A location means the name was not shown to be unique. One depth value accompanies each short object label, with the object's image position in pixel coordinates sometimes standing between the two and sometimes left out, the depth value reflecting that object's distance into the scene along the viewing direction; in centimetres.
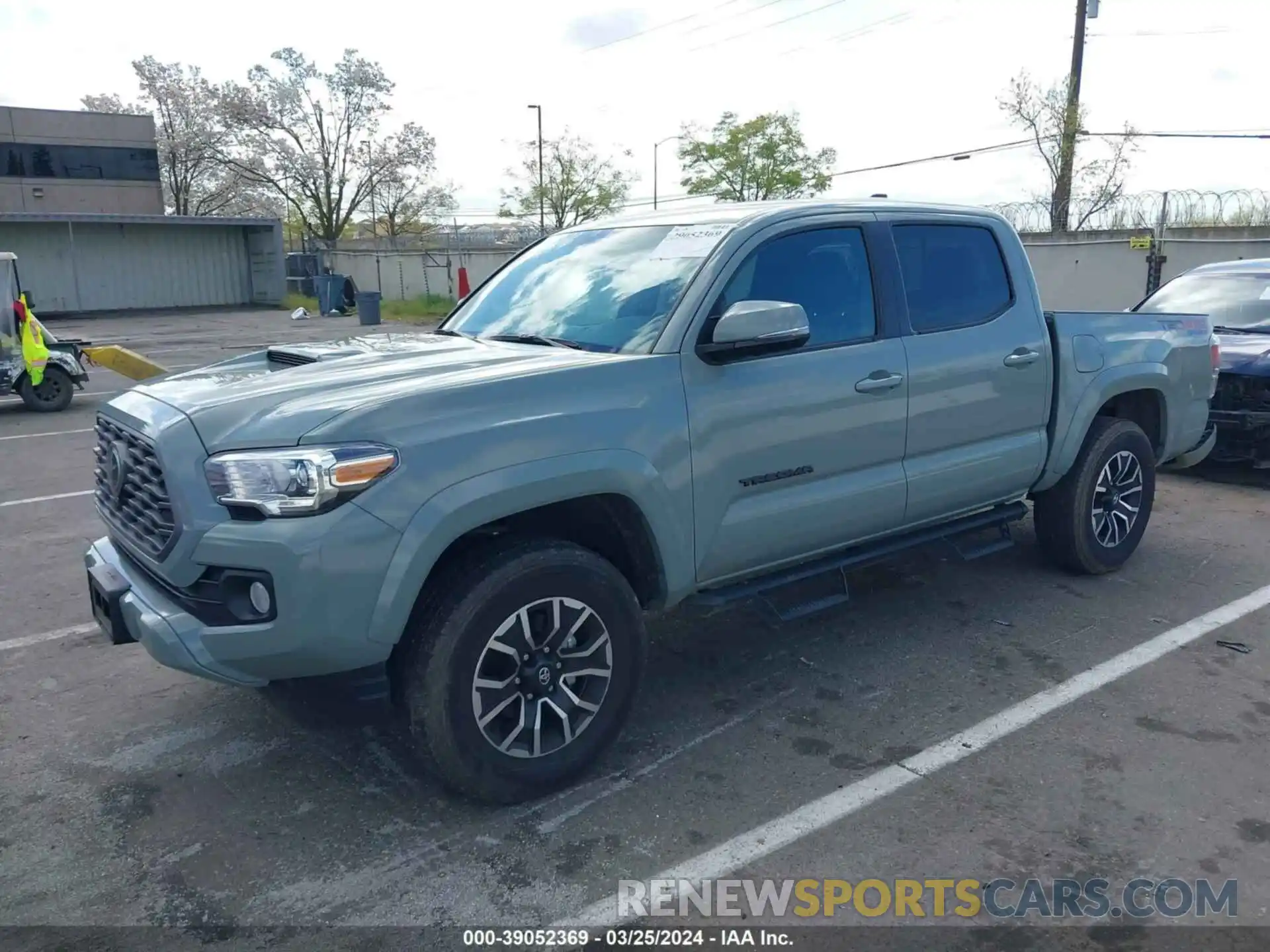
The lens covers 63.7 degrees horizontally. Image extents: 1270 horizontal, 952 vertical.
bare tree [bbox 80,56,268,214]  5122
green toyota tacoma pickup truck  304
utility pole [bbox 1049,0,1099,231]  2488
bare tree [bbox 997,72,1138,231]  2597
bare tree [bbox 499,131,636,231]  5472
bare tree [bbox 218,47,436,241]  5050
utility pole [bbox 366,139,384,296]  4262
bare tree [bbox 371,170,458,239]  5416
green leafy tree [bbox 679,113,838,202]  4584
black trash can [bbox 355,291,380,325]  2442
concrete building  3803
